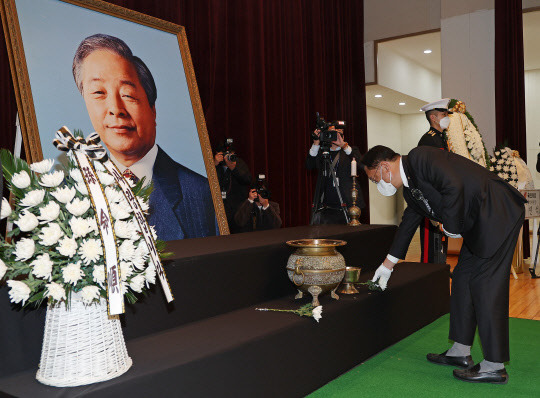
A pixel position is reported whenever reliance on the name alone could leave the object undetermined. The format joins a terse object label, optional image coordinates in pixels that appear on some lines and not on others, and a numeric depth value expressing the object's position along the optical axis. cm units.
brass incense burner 234
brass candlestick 362
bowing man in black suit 224
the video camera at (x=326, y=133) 372
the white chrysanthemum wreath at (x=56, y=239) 134
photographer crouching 385
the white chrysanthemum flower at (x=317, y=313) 219
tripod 375
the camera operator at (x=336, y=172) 379
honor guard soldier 391
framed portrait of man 272
